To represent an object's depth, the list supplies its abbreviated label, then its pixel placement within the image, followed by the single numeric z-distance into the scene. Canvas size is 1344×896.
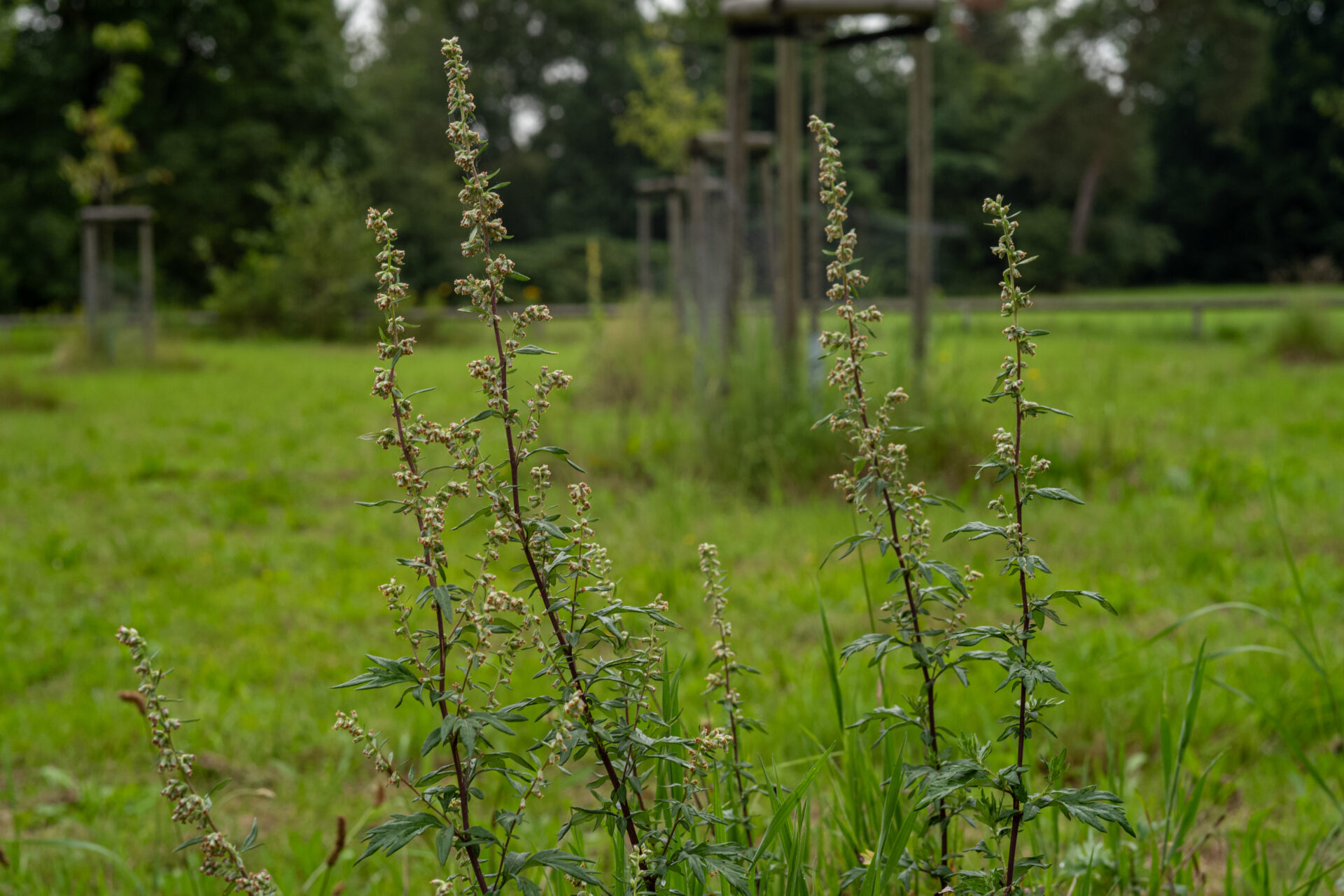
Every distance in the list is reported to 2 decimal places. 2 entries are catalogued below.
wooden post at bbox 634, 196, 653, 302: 11.48
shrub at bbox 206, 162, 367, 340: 18.48
